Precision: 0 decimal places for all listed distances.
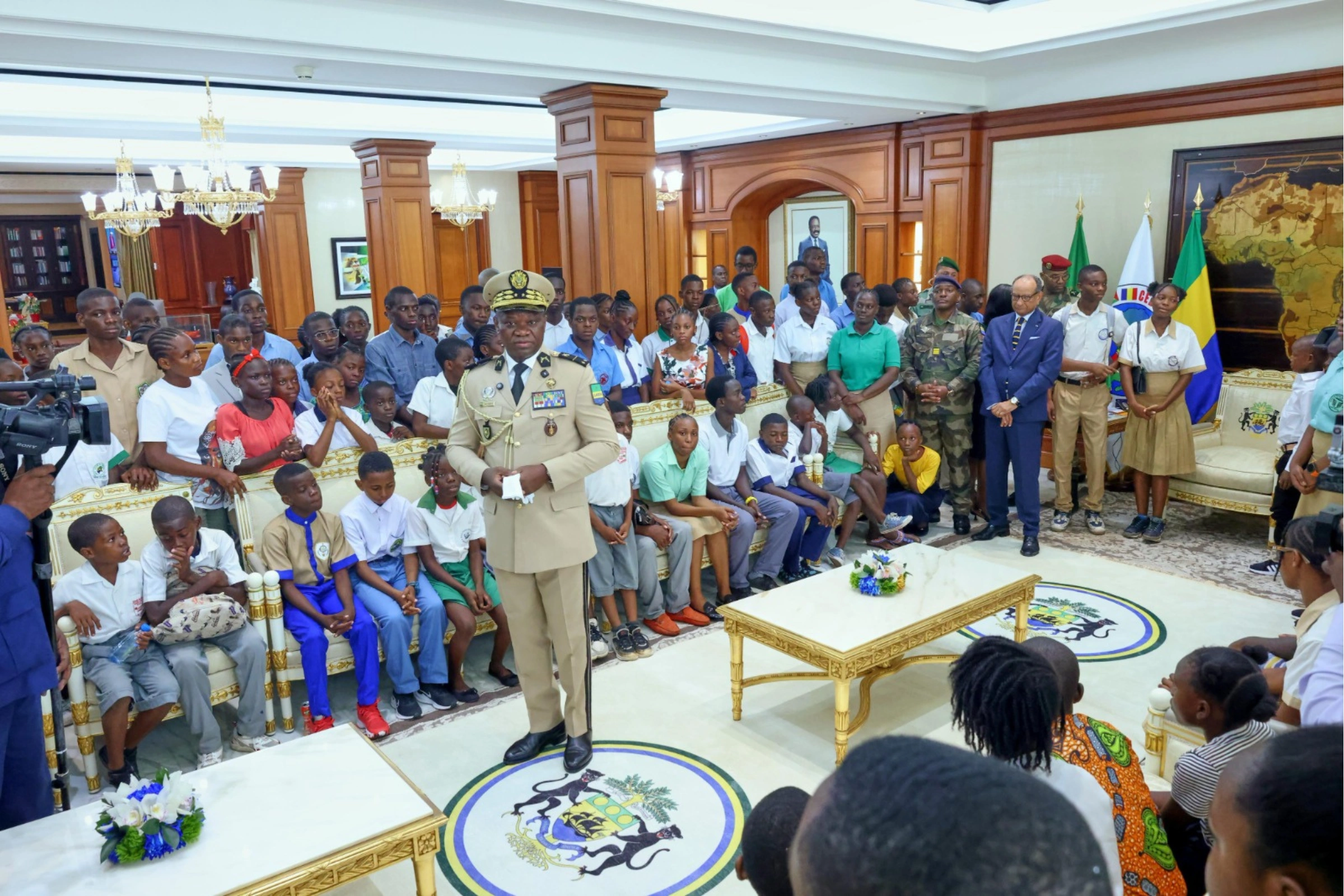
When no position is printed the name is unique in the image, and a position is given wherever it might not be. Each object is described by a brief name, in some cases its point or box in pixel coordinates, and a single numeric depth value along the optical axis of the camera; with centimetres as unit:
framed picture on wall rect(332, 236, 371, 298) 1317
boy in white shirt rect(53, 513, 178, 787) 349
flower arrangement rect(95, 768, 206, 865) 235
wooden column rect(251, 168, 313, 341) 1249
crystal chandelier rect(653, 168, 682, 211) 1148
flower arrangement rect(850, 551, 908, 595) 404
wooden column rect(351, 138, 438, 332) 937
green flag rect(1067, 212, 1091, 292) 780
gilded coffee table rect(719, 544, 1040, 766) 357
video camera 224
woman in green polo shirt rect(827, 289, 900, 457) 612
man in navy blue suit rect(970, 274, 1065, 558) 577
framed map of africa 665
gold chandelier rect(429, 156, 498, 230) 1191
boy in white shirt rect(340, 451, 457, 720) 406
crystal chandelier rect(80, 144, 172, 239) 1002
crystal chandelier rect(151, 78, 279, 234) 799
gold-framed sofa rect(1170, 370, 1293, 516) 589
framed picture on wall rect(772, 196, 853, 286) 1114
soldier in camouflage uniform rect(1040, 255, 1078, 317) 713
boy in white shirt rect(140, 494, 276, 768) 362
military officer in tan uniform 339
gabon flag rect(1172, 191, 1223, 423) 705
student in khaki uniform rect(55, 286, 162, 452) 434
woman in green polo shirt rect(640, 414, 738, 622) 498
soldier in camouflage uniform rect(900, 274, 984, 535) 616
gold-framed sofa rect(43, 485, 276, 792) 353
